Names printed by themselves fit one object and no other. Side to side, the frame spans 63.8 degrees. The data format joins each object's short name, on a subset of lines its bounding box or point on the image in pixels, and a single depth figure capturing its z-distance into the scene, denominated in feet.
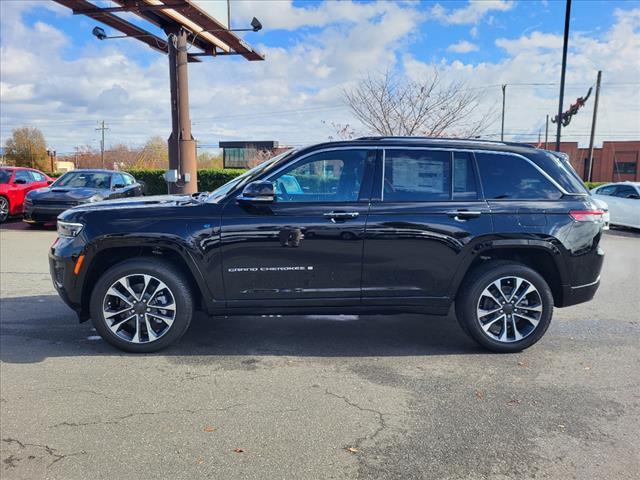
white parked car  47.34
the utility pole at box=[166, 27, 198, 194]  50.14
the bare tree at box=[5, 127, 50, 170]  158.92
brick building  184.65
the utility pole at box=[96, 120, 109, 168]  198.92
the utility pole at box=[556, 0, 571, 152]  55.12
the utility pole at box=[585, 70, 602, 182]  110.42
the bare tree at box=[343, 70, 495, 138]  59.00
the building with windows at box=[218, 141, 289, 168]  165.76
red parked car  48.42
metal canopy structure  46.60
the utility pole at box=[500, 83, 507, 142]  134.29
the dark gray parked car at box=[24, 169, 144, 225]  43.60
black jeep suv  14.55
